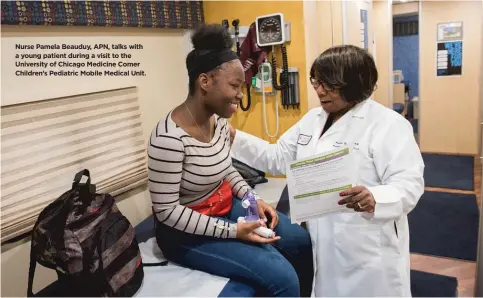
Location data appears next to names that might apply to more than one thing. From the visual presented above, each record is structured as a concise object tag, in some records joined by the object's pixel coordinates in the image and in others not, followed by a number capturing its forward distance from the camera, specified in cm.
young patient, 138
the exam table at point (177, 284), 141
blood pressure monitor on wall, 249
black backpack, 128
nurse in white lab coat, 142
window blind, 156
